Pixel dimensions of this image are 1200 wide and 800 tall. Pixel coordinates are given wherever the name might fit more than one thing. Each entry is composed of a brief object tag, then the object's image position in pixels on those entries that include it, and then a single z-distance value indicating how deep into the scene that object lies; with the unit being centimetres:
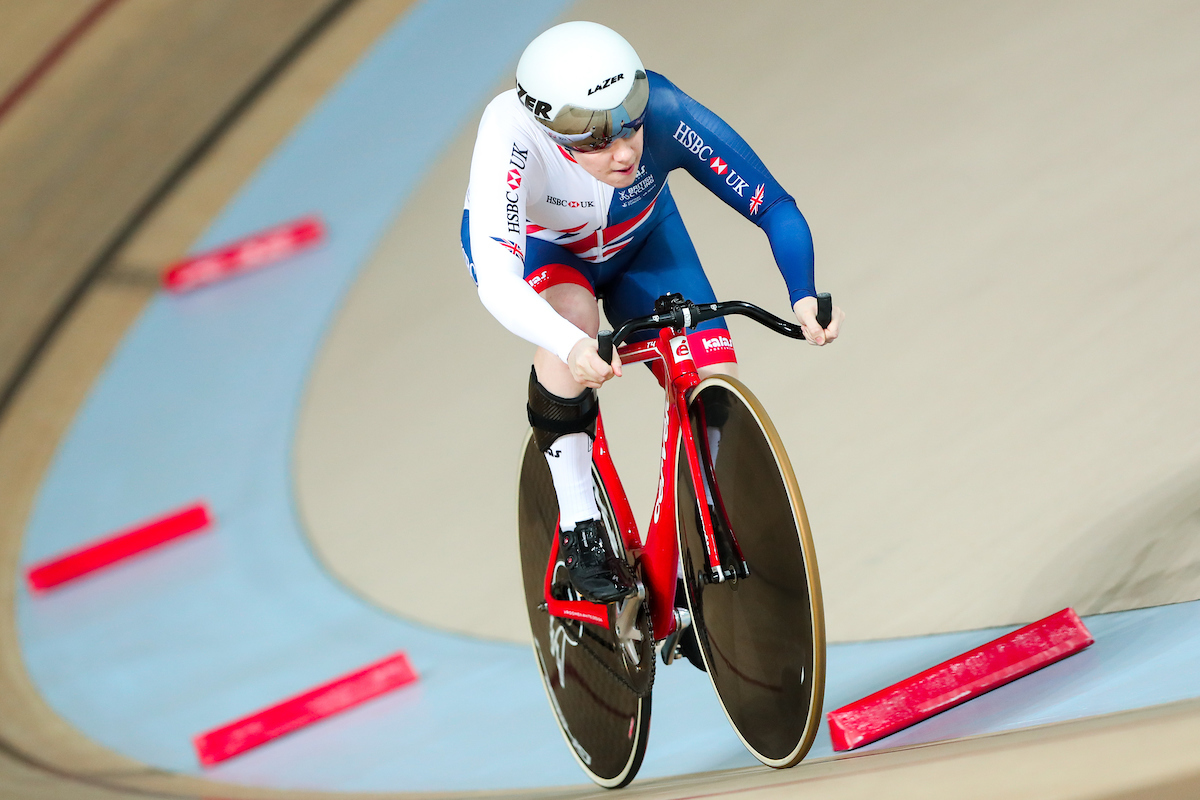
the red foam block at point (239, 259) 3150
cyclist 2159
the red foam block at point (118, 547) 2360
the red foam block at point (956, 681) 2185
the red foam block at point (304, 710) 2268
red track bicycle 2159
